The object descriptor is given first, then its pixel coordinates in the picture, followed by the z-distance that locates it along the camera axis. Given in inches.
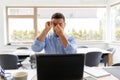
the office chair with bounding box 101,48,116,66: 163.3
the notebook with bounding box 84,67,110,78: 64.4
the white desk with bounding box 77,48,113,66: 157.3
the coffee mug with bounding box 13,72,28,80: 53.0
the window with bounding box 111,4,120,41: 224.2
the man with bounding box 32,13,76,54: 67.5
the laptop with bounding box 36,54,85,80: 48.9
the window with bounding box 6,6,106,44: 249.1
